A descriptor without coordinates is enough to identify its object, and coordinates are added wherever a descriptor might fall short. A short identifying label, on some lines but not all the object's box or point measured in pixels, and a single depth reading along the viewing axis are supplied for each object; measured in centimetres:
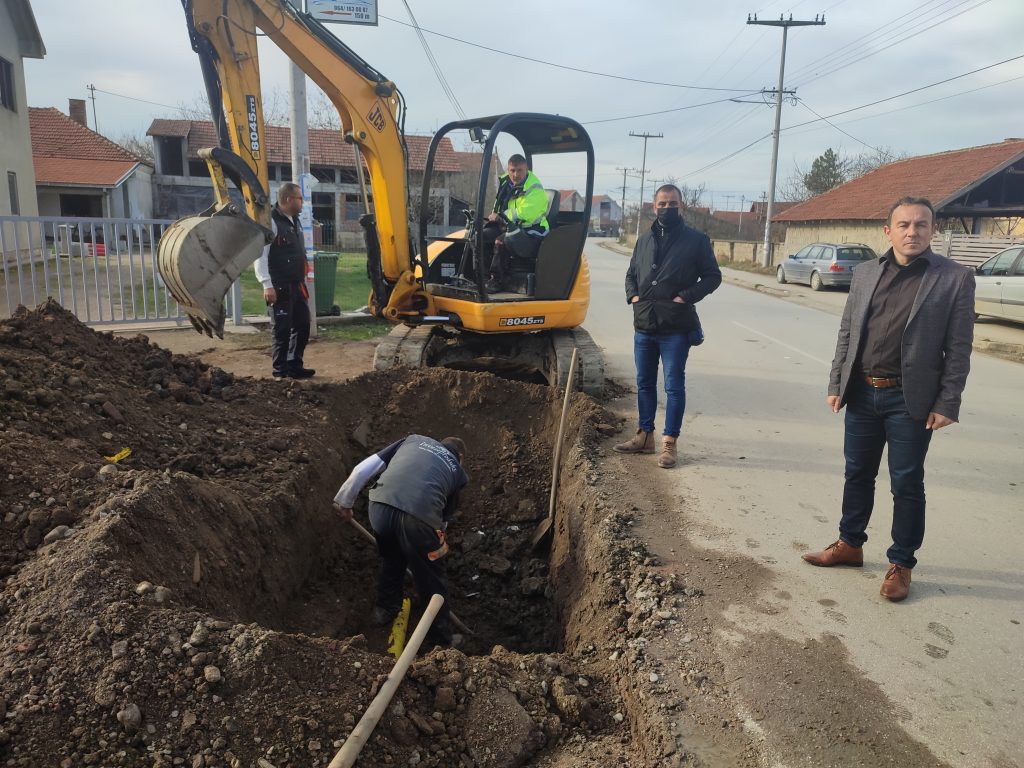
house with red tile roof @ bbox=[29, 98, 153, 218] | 2716
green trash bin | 1223
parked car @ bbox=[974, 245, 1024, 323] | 1393
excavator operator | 758
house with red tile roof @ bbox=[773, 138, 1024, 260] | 2411
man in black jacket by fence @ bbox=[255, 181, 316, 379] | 746
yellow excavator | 622
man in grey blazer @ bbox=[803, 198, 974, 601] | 368
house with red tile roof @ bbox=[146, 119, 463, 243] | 3372
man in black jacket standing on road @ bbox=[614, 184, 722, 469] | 569
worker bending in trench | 421
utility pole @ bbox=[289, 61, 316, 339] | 1002
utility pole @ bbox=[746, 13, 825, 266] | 3084
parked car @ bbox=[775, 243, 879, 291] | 2202
